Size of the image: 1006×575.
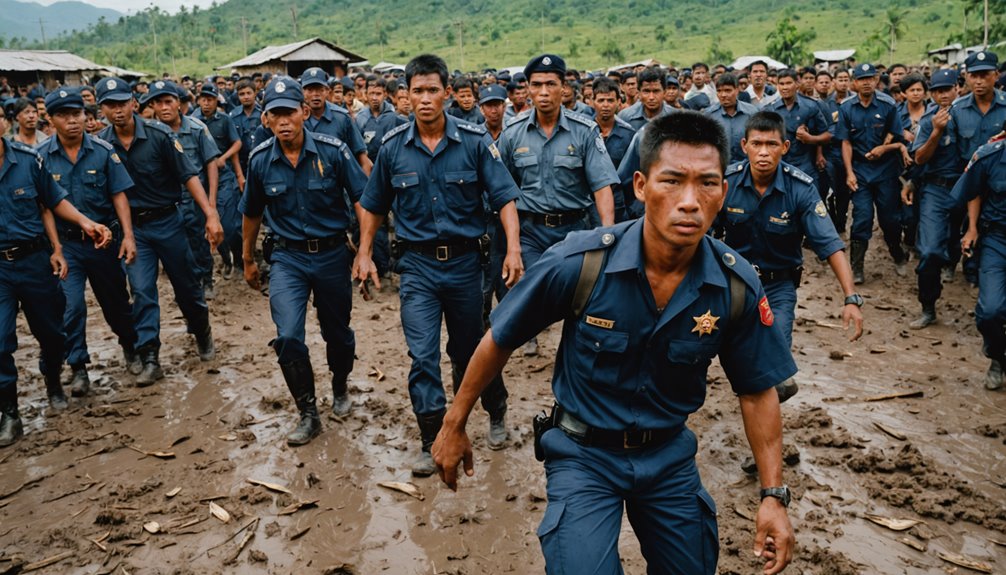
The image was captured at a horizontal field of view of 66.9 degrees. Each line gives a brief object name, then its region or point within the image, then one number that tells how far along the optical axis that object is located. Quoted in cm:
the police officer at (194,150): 770
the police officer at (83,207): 621
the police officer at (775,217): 473
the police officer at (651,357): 249
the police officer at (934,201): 725
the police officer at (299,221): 517
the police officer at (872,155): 903
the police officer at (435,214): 475
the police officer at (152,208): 657
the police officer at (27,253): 545
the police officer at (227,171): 939
